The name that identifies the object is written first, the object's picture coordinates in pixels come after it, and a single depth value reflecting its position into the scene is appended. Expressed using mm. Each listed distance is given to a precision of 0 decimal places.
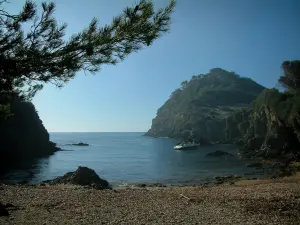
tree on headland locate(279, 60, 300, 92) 58488
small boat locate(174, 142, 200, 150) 85769
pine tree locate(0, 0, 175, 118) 6523
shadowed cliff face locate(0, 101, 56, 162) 60725
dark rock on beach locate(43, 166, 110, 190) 27703
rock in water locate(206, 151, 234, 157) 61325
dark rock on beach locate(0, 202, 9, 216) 9623
